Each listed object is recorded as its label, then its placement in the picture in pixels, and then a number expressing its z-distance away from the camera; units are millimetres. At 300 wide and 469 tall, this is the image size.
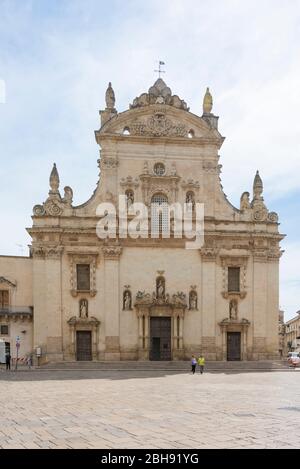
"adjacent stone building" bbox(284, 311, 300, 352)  95312
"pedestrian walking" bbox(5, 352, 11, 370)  35719
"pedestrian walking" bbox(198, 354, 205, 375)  31884
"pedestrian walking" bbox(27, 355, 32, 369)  38250
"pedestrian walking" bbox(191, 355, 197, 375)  31641
